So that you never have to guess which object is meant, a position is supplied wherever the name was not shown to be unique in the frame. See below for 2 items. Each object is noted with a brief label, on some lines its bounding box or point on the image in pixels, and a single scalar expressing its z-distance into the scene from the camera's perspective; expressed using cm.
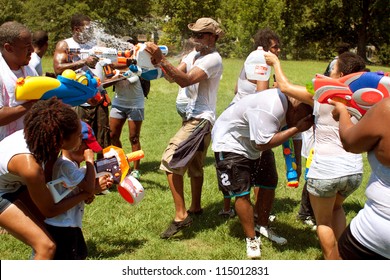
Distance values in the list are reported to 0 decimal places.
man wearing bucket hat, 505
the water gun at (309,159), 468
